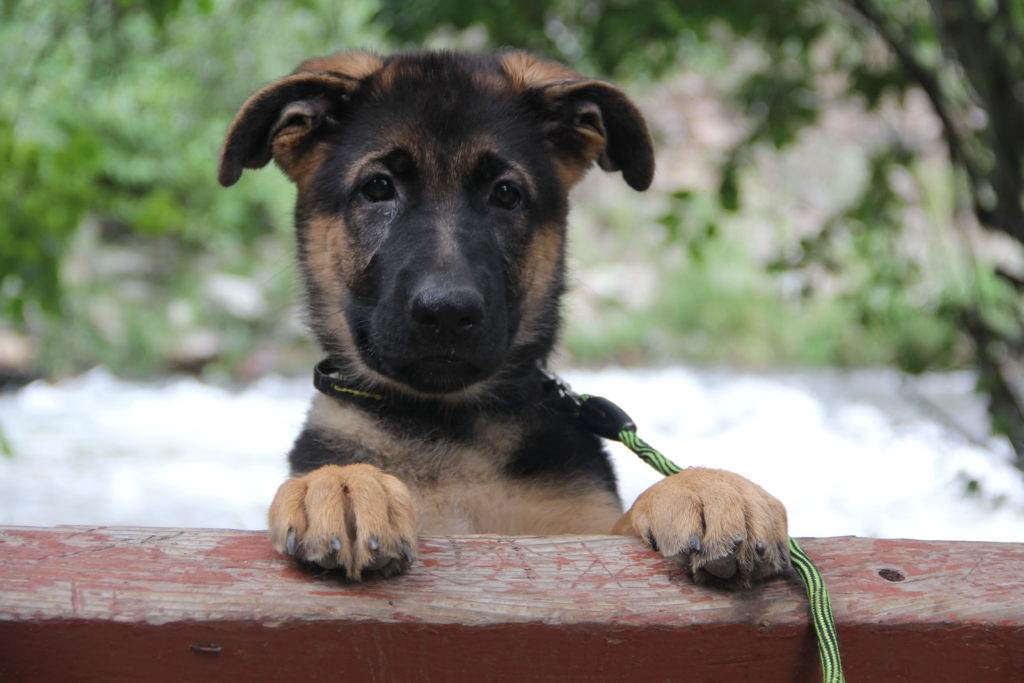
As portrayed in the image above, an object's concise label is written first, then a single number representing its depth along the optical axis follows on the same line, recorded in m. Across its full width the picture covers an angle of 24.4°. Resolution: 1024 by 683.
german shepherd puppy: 1.11
